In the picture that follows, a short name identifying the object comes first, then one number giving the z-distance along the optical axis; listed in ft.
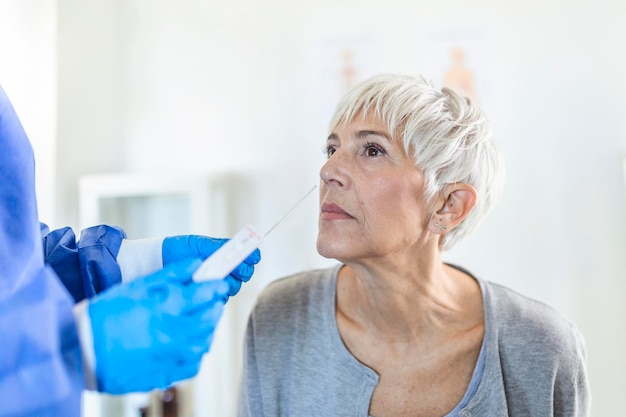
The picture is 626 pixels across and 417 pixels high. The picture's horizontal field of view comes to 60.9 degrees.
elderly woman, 3.47
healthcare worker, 1.90
